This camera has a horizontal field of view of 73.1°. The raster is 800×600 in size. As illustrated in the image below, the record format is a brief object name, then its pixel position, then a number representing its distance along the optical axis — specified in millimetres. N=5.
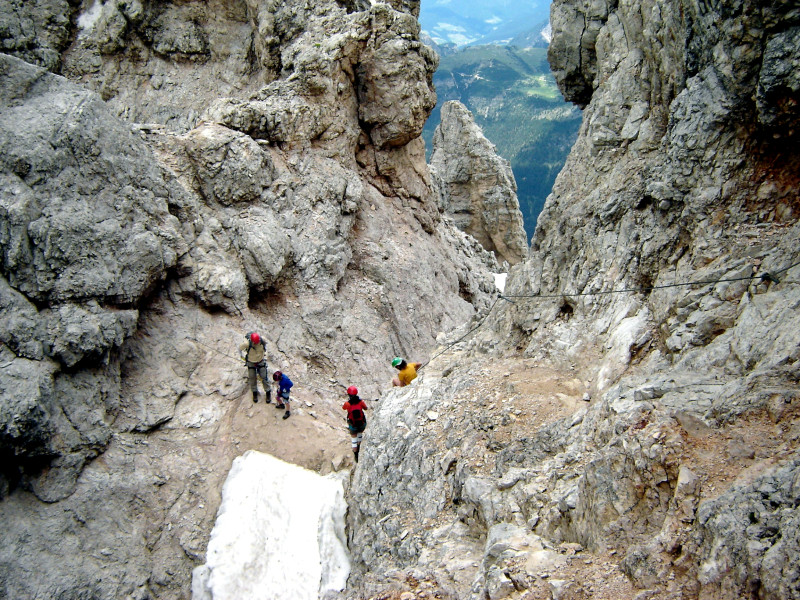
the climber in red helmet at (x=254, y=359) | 13664
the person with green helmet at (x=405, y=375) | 13492
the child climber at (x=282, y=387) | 13752
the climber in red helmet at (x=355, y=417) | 12297
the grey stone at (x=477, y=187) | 40094
